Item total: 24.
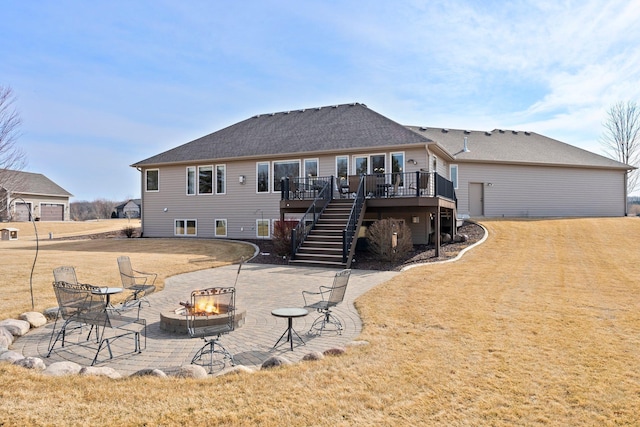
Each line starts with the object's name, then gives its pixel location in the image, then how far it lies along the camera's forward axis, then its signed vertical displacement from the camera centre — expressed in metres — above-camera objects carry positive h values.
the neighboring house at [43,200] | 37.53 +1.71
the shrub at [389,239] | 12.98 -0.86
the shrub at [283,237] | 14.38 -0.84
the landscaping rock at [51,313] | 6.62 -1.69
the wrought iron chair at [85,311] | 4.91 -1.25
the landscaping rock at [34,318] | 6.19 -1.67
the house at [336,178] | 14.85 +1.93
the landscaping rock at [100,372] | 4.09 -1.68
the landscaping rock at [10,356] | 4.41 -1.64
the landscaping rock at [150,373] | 4.05 -1.67
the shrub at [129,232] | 23.03 -0.98
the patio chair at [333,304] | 6.16 -1.49
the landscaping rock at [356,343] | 5.07 -1.72
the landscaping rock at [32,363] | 4.26 -1.65
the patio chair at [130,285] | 7.43 -1.39
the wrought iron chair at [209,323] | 4.74 -1.49
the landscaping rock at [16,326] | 5.71 -1.66
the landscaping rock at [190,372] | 4.05 -1.67
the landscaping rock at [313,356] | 4.56 -1.69
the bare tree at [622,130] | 34.56 +7.51
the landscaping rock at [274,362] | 4.33 -1.68
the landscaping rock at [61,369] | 4.07 -1.66
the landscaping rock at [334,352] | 4.73 -1.71
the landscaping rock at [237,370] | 4.14 -1.69
